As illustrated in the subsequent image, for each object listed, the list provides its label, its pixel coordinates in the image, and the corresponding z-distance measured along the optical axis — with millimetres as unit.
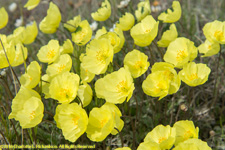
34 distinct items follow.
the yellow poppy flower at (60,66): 989
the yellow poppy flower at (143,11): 1051
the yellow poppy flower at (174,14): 1024
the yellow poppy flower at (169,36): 998
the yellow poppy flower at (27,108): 939
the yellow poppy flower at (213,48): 991
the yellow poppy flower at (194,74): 947
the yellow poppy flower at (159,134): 910
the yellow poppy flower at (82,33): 1020
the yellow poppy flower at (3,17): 1090
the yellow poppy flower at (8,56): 999
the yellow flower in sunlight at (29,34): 1081
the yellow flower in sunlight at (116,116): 917
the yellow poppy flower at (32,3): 1100
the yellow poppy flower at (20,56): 1033
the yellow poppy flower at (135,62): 984
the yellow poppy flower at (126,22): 1040
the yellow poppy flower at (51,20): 1060
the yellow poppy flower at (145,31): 977
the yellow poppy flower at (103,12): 1071
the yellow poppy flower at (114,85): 951
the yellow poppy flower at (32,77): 975
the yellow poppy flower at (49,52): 1034
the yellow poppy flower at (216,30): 991
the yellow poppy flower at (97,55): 982
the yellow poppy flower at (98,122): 914
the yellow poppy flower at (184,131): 911
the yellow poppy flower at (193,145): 873
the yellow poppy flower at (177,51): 984
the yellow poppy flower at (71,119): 925
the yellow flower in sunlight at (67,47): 1029
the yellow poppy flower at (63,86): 954
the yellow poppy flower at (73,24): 1078
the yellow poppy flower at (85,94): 963
